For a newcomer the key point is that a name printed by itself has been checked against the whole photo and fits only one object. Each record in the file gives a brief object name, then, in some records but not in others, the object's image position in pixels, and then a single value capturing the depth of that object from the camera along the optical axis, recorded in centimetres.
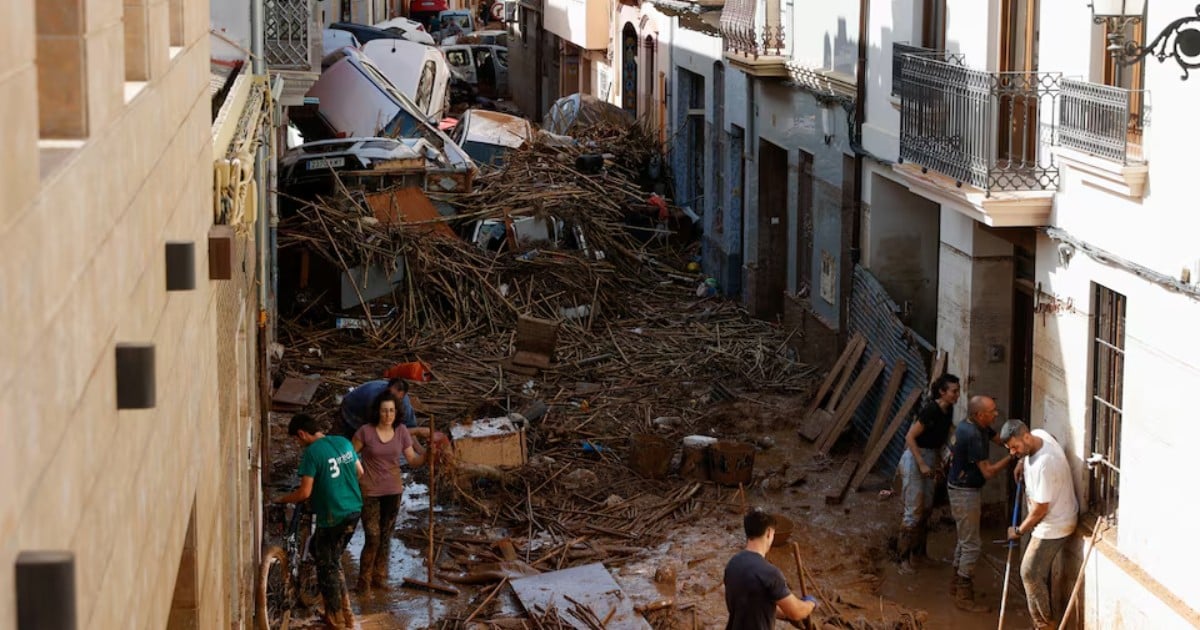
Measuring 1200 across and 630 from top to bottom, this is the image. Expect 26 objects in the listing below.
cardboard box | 1487
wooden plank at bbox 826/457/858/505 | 1491
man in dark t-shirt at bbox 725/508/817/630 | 892
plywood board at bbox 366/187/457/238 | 2292
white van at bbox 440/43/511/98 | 5297
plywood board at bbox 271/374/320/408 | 1800
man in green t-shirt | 1127
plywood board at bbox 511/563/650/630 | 1166
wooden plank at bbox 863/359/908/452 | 1567
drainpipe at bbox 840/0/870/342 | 1784
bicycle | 1160
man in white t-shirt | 1149
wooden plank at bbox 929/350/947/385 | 1474
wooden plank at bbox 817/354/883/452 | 1642
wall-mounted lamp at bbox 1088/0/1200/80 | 884
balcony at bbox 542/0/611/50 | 3634
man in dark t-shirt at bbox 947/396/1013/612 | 1239
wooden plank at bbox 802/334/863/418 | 1738
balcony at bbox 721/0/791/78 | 2098
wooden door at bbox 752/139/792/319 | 2250
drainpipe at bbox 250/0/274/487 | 1524
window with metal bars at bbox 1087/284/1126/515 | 1158
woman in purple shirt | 1203
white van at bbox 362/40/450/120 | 3847
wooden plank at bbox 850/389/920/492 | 1512
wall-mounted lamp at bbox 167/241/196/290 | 592
